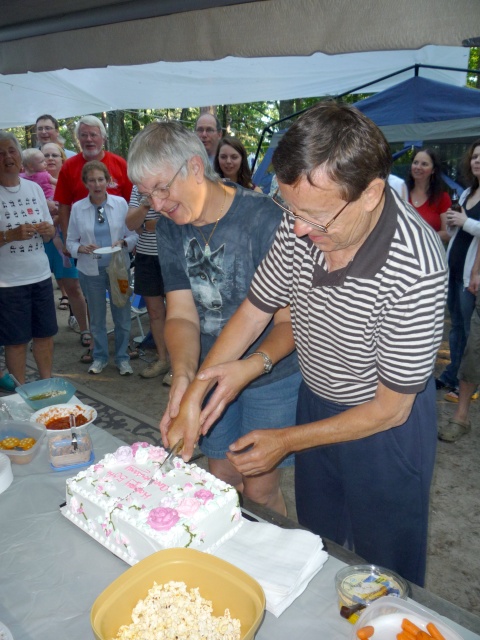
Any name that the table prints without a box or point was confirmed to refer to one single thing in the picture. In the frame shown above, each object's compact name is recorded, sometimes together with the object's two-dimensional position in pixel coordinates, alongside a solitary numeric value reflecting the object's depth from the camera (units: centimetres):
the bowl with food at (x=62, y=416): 172
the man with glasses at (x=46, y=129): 524
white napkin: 104
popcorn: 93
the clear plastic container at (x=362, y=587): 101
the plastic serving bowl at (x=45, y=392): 192
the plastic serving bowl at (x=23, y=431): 162
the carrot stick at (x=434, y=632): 87
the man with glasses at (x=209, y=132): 408
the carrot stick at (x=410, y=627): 88
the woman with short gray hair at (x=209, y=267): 166
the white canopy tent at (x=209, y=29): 136
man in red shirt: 427
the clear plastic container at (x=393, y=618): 89
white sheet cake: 116
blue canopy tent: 471
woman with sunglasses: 403
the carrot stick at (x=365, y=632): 89
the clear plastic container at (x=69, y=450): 155
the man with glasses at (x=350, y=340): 111
